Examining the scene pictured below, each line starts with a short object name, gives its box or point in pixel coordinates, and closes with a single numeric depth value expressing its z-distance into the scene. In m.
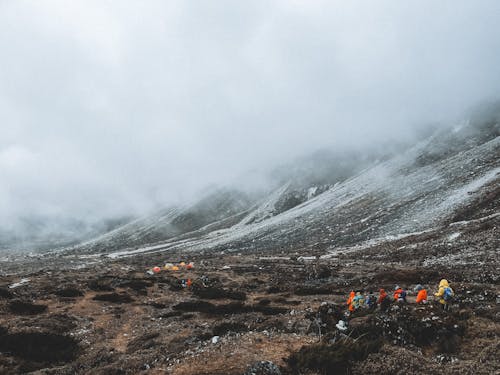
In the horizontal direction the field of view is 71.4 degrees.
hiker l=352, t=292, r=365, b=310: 19.70
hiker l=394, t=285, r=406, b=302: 19.30
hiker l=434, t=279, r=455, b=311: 17.75
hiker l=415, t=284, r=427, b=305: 18.66
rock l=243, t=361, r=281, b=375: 11.28
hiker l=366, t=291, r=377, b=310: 19.38
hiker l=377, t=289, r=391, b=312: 18.62
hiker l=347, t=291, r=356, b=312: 19.77
